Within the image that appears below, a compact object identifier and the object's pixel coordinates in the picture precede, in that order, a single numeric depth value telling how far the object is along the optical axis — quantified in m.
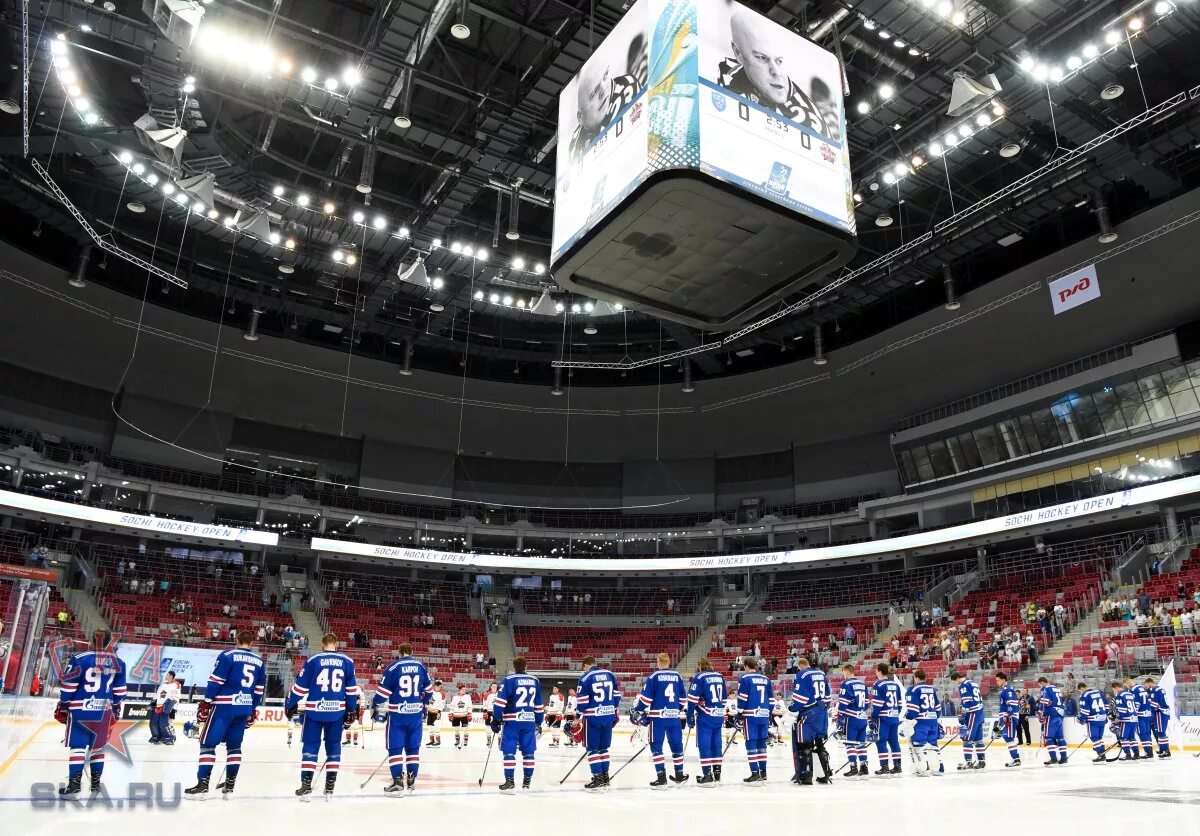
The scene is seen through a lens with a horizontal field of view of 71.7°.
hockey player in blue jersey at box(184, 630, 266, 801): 8.54
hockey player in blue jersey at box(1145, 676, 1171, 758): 16.34
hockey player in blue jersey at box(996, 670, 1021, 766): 16.06
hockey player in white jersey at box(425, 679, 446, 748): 18.88
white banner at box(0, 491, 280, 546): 30.35
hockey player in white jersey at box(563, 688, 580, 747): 20.76
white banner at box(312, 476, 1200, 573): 29.69
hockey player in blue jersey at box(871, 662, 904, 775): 12.90
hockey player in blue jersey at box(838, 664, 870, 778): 12.46
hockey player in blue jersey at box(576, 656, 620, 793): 10.67
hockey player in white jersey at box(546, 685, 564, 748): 20.11
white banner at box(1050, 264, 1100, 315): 26.22
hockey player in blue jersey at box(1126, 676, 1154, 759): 15.84
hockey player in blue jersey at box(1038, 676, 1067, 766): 16.30
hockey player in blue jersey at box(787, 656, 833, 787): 11.30
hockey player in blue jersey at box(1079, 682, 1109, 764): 16.31
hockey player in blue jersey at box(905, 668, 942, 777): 13.41
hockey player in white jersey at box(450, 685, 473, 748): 20.00
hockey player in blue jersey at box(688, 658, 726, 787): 11.24
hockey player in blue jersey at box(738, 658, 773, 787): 11.46
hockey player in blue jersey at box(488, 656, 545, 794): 10.34
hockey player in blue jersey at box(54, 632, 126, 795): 8.43
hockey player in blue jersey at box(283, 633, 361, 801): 8.88
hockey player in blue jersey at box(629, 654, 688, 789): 11.15
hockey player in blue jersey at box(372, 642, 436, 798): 9.50
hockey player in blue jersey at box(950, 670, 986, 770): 14.80
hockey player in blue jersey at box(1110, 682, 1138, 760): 15.80
